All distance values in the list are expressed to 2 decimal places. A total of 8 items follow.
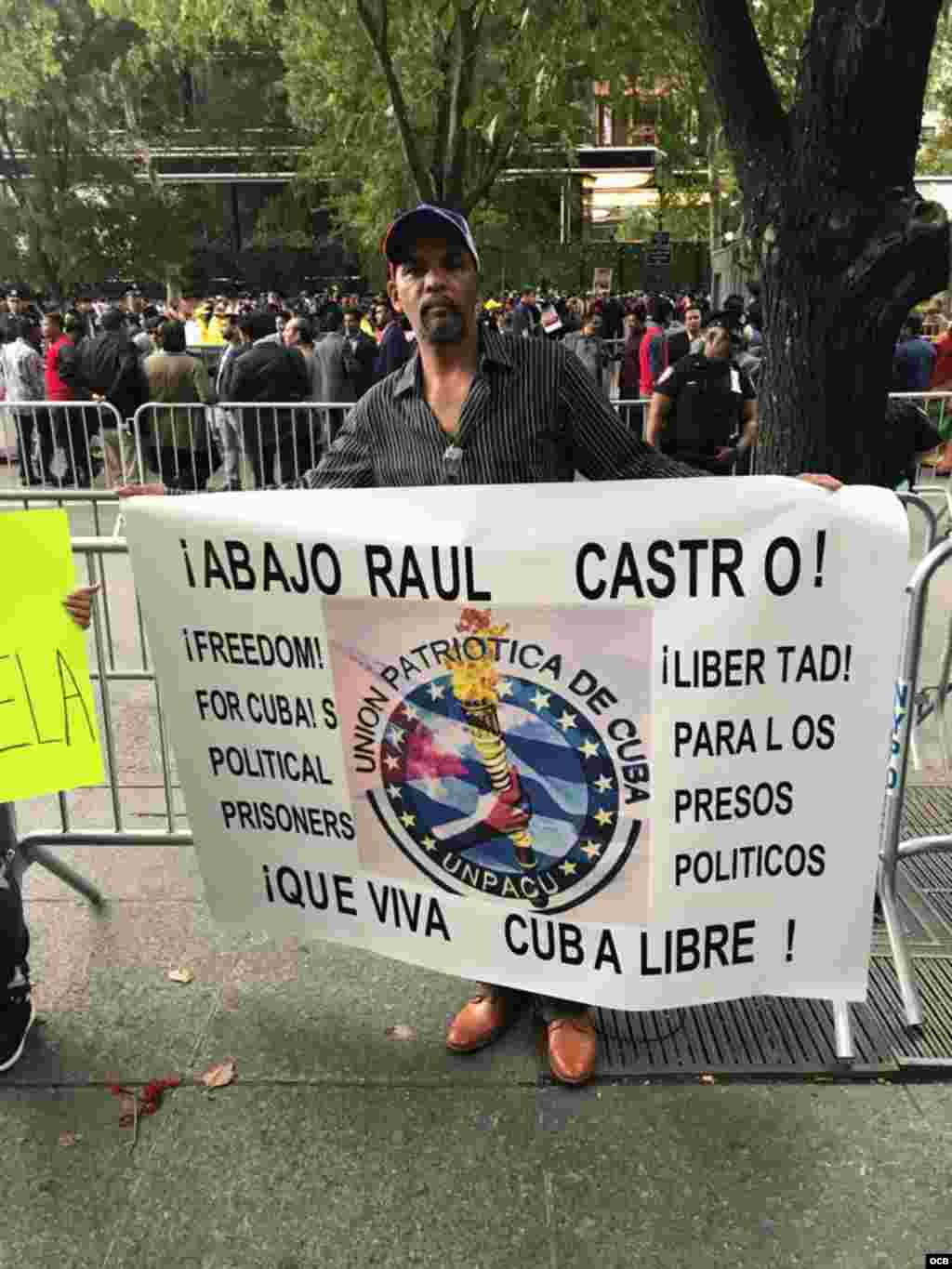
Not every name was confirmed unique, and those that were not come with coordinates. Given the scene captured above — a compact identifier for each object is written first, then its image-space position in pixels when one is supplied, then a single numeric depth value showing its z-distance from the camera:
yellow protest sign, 3.16
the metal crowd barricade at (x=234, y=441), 10.11
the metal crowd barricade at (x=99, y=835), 3.72
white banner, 2.63
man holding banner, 2.95
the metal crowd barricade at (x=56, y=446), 11.12
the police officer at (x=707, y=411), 7.82
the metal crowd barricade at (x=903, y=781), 3.30
